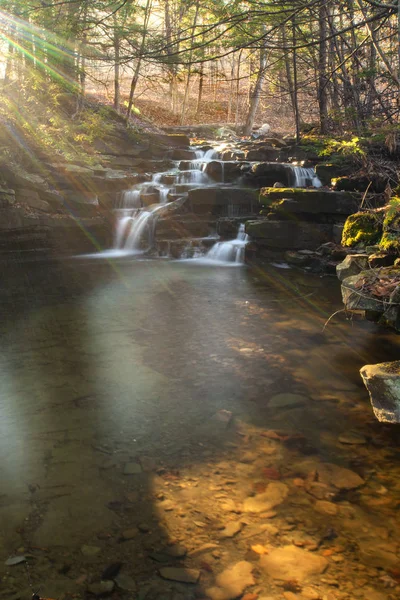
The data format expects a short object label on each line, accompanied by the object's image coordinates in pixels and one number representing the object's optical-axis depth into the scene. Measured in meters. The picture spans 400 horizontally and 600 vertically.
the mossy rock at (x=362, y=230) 9.09
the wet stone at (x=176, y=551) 2.80
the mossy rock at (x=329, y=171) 14.14
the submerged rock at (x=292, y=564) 2.65
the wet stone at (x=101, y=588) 2.53
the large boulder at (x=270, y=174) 15.41
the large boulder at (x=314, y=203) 12.20
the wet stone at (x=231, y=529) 2.96
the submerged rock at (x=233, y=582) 2.53
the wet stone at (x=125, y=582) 2.57
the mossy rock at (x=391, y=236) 6.65
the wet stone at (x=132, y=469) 3.64
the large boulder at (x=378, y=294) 5.68
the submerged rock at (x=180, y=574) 2.63
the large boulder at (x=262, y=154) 18.17
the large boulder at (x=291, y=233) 12.38
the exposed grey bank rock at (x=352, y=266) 7.42
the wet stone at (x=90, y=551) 2.79
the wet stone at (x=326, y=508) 3.20
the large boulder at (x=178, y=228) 14.32
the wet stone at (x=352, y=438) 4.11
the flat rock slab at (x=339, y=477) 3.50
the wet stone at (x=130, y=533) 2.94
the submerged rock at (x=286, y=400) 4.80
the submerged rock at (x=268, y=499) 3.23
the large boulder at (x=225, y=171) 16.52
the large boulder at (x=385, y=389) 4.23
